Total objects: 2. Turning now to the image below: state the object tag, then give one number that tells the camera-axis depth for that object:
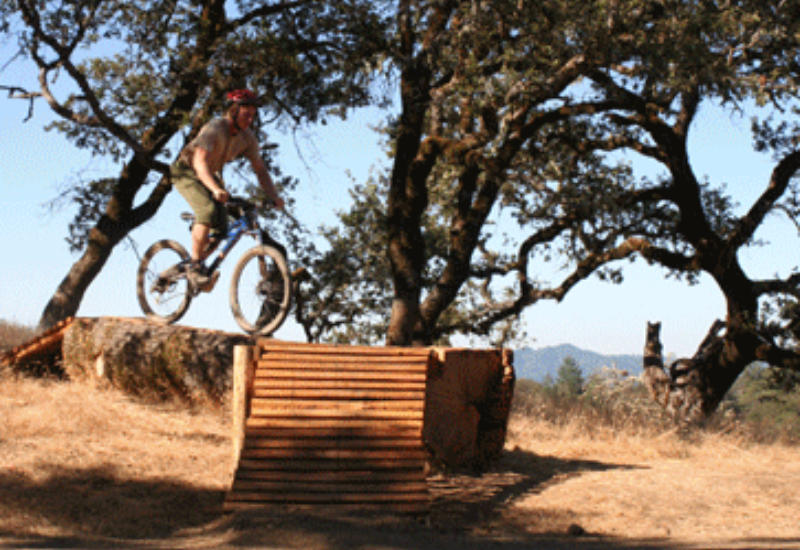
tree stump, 8.63
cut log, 11.02
